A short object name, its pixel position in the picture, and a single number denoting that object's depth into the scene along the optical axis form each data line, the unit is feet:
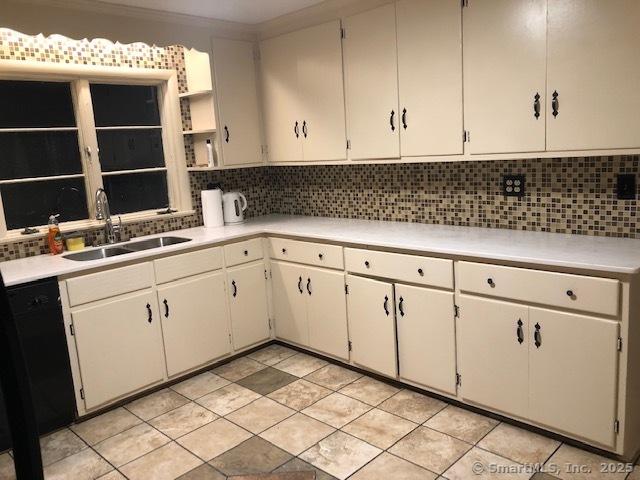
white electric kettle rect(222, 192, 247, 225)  13.28
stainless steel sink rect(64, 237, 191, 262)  10.76
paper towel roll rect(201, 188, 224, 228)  12.94
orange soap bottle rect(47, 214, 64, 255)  10.53
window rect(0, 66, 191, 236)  10.66
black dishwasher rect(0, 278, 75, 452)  8.69
